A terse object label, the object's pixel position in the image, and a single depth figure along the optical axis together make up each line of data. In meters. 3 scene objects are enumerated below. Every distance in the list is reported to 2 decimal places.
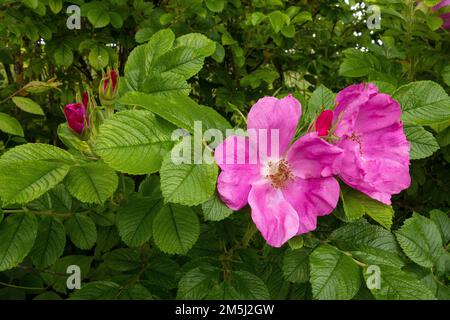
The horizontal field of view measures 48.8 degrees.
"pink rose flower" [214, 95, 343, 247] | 0.63
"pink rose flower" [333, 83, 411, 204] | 0.64
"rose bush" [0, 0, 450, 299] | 0.64
